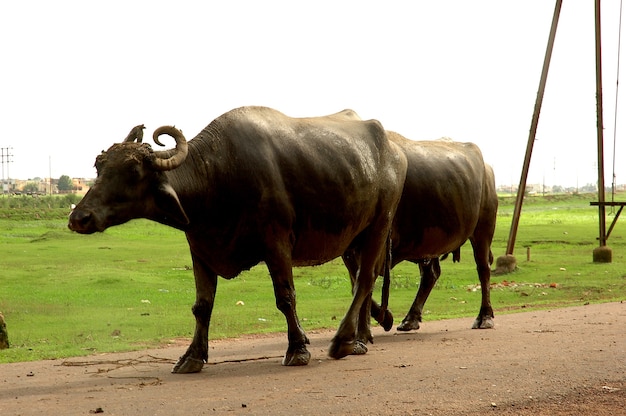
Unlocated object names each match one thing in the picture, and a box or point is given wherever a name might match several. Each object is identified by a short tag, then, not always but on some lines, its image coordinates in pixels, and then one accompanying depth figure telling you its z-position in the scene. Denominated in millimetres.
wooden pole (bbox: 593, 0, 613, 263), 25653
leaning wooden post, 23609
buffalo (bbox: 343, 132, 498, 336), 12172
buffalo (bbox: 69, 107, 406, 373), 8656
